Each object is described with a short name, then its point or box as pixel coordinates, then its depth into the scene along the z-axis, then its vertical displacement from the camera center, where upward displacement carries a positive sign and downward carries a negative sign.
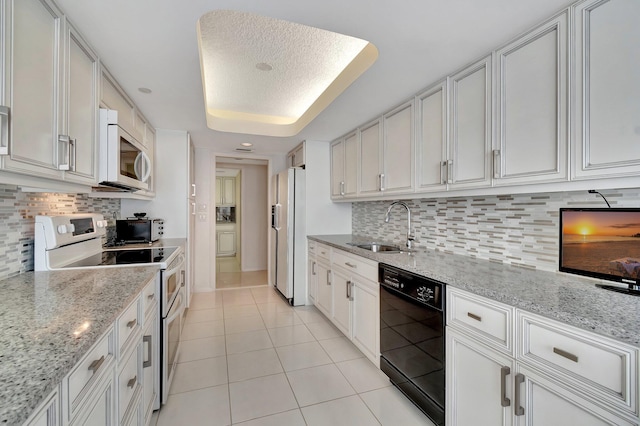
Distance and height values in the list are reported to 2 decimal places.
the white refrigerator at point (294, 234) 3.57 -0.29
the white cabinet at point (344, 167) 3.15 +0.56
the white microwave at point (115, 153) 1.68 +0.37
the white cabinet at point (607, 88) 1.07 +0.51
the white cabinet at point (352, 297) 2.14 -0.76
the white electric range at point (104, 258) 1.50 -0.31
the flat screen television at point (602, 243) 1.16 -0.13
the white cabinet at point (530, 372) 0.87 -0.59
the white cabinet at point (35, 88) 1.01 +0.49
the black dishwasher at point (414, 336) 1.53 -0.76
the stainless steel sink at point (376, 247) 2.82 -0.35
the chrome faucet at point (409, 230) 2.48 -0.16
